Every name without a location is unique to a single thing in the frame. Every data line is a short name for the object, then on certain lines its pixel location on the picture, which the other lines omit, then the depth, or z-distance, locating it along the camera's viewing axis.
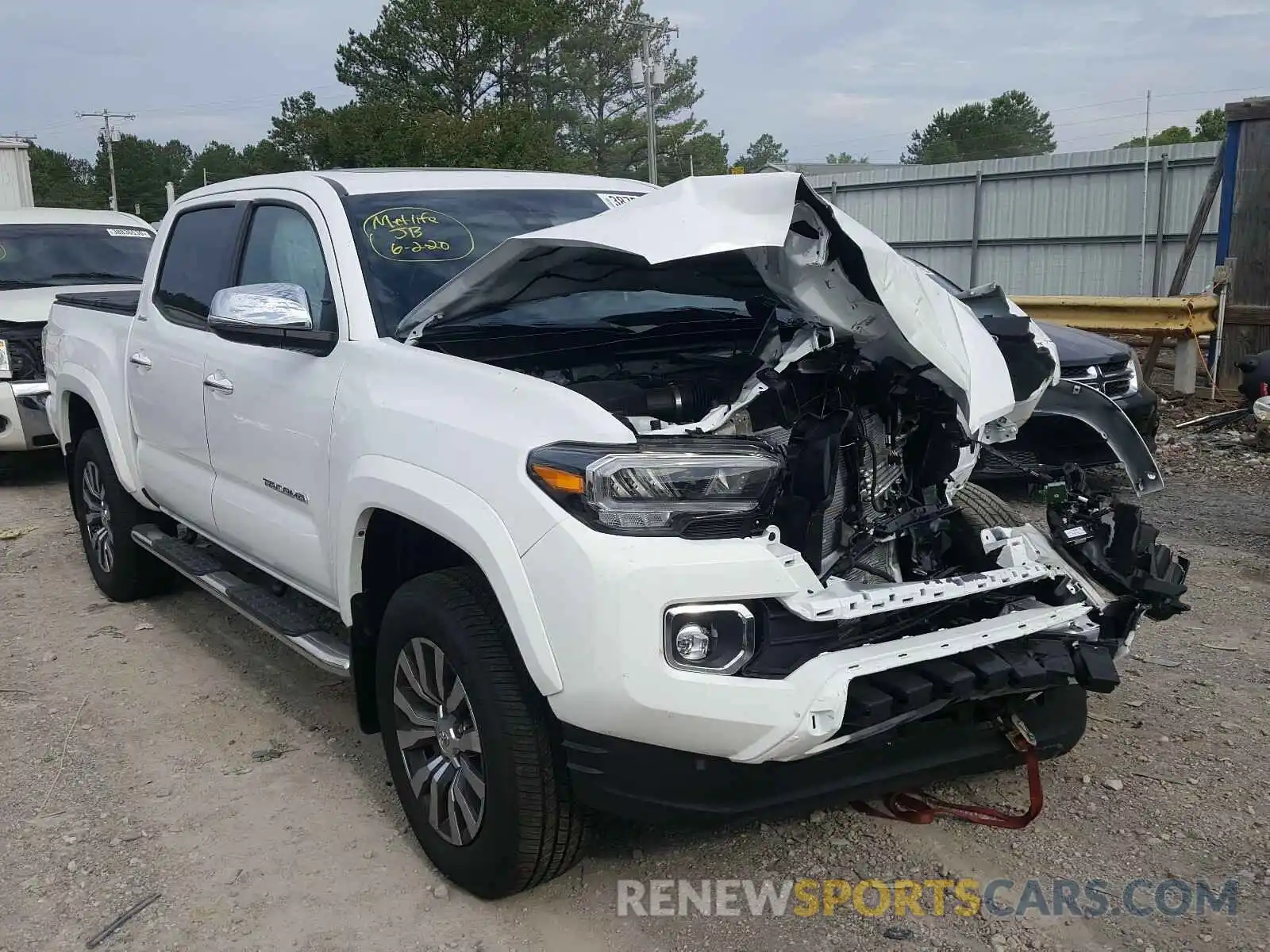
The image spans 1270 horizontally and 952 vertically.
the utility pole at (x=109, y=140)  65.31
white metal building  15.64
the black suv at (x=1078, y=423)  6.19
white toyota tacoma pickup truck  2.59
